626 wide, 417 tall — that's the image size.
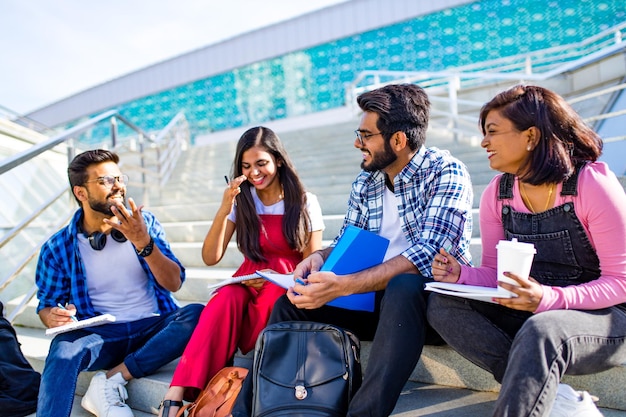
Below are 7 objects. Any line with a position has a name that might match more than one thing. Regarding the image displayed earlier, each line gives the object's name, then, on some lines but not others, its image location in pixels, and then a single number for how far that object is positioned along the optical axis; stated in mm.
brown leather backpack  1653
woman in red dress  2023
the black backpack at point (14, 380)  2061
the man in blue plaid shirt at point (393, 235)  1438
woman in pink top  1188
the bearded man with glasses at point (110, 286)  2023
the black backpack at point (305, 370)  1492
